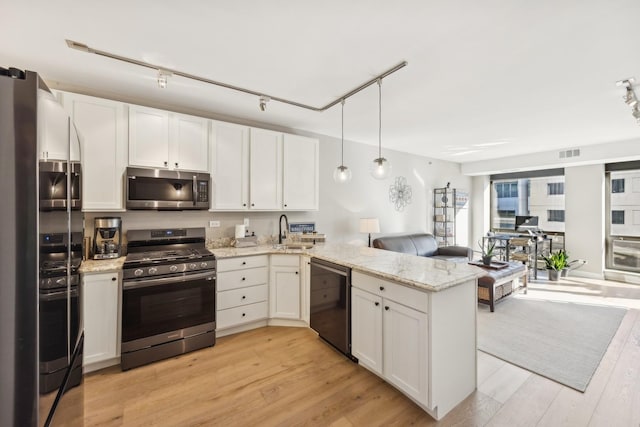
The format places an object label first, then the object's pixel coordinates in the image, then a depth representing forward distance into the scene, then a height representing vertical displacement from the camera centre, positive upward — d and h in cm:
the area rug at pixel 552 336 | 245 -137
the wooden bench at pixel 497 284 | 373 -101
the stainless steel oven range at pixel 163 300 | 245 -86
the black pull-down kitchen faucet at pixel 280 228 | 394 -24
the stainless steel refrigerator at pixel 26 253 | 64 -11
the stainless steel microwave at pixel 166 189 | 272 +23
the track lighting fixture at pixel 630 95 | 253 +117
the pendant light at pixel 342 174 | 278 +39
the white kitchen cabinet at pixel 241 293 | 296 -93
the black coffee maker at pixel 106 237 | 267 -27
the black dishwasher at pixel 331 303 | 249 -91
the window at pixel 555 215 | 603 -4
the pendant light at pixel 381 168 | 257 +42
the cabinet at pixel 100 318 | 233 -95
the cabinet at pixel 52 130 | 72 +26
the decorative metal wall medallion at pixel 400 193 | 553 +40
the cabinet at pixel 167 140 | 276 +77
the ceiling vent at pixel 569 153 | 508 +114
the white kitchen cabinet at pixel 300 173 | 370 +55
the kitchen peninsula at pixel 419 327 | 181 -85
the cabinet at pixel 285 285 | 324 -88
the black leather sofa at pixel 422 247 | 484 -66
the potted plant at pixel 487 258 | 425 -72
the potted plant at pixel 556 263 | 528 -101
